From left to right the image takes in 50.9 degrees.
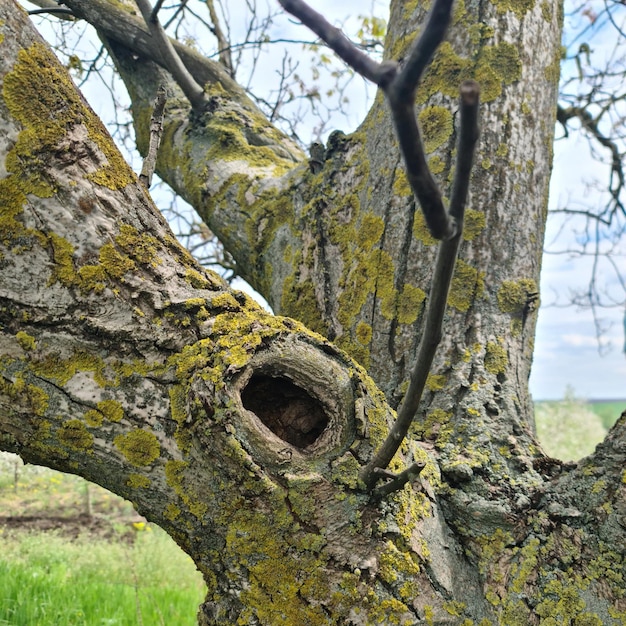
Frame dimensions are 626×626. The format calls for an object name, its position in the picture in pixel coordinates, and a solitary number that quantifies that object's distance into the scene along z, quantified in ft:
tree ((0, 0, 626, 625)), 1.67
